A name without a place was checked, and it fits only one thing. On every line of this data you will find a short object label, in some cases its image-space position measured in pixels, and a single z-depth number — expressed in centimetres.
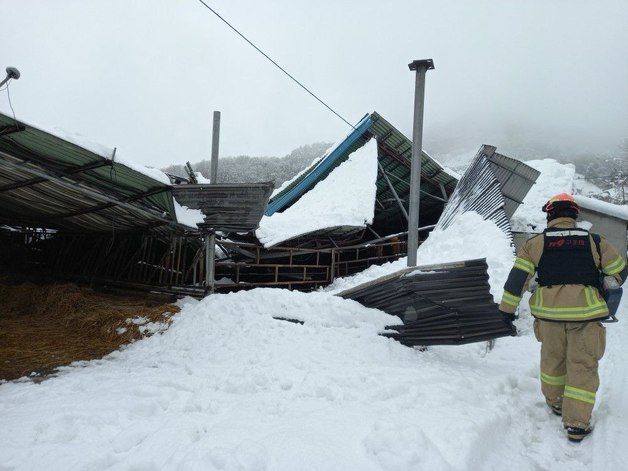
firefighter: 311
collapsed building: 563
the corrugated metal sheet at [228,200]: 655
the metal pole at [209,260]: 765
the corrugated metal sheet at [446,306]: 448
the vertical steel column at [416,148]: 625
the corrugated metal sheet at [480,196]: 948
